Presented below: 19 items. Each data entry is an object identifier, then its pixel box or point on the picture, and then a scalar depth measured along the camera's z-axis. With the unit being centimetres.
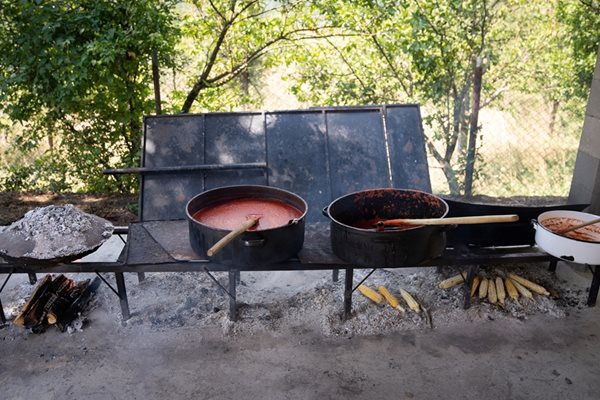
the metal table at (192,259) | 400
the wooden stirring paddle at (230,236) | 334
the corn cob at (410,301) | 455
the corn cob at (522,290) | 470
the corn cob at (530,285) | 473
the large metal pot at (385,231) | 368
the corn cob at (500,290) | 466
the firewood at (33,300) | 424
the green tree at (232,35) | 762
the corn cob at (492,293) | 467
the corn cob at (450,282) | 484
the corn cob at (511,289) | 469
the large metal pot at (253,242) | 362
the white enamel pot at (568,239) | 397
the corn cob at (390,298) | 459
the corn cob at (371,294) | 464
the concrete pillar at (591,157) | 509
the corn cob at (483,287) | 471
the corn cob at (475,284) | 477
